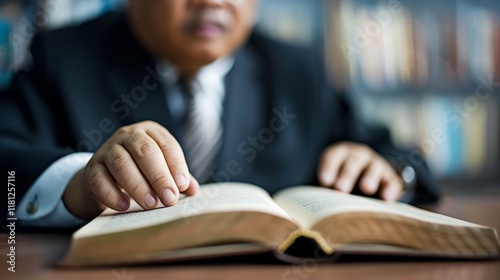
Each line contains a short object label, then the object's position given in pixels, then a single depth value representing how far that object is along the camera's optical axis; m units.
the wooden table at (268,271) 0.76
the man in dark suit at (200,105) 1.12
